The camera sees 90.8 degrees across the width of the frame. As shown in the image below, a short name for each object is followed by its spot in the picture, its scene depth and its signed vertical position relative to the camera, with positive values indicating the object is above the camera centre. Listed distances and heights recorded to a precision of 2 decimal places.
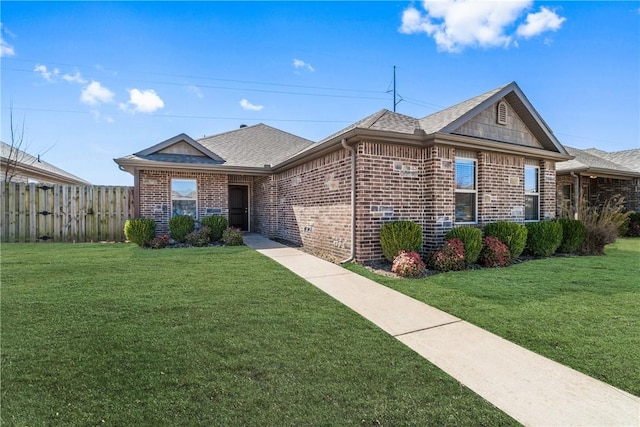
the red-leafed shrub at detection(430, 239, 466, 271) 6.86 -1.08
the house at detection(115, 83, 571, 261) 7.52 +0.94
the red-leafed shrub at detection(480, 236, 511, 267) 7.45 -1.07
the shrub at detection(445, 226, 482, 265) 7.20 -0.70
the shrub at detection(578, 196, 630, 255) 9.42 -0.73
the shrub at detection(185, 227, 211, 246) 10.56 -1.02
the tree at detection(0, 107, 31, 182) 12.29 +2.34
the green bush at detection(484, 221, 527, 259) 7.92 -0.63
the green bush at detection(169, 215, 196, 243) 10.81 -0.68
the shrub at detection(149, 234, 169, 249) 10.02 -1.13
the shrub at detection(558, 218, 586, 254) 9.27 -0.75
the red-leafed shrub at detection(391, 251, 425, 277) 6.31 -1.15
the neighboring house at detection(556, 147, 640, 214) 14.41 +1.54
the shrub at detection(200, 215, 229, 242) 11.20 -0.63
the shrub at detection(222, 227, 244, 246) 10.57 -1.03
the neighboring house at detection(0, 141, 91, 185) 12.49 +1.71
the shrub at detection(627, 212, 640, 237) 14.38 -0.70
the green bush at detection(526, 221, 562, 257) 8.69 -0.79
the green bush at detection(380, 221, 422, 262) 6.98 -0.66
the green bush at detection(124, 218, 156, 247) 10.18 -0.78
